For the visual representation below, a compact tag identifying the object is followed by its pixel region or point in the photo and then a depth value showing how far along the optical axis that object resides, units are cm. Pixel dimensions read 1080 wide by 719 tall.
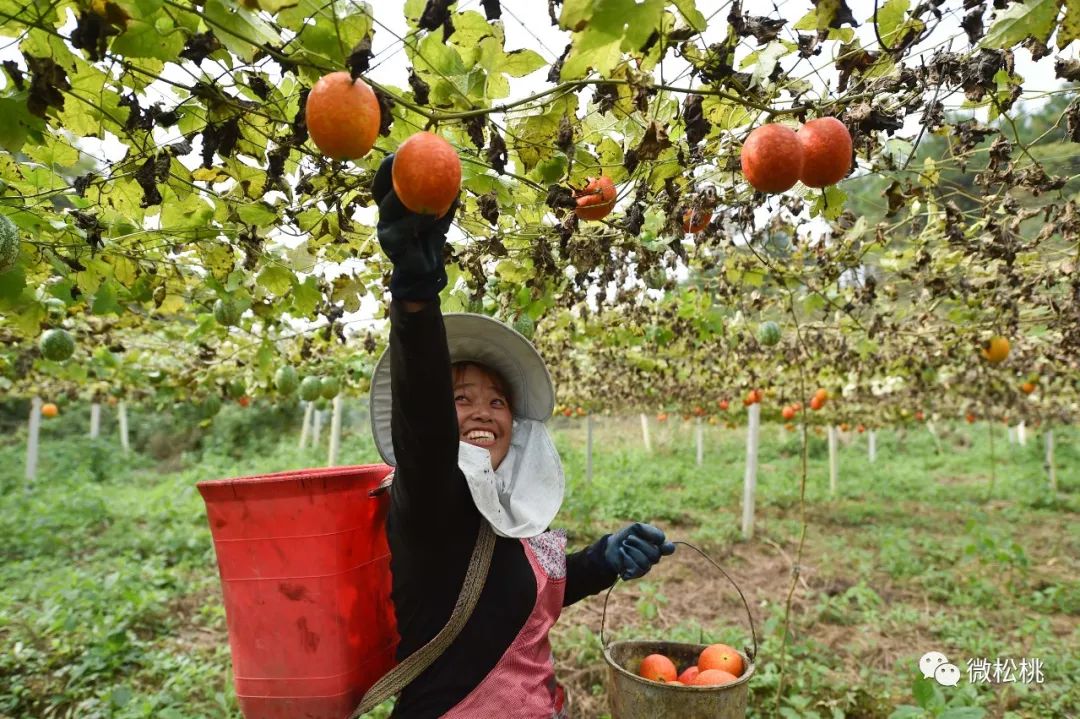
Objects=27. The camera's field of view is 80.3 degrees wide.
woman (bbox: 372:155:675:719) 134
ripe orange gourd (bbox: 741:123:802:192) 135
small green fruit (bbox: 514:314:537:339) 289
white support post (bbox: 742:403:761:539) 994
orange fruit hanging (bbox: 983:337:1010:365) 466
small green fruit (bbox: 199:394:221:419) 516
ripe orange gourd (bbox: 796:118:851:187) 136
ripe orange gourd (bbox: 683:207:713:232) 209
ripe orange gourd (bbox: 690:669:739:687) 202
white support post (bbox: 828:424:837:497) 1475
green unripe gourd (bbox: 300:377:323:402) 459
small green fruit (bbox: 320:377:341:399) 463
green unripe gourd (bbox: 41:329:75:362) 320
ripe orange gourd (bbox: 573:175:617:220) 182
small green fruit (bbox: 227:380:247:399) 489
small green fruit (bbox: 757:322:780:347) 419
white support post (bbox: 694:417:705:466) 1855
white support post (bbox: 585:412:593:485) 1406
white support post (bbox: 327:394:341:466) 906
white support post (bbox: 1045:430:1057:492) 1405
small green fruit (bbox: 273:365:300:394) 444
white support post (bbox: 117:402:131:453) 1886
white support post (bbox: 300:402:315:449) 1611
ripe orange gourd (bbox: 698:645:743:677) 218
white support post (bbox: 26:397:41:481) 1262
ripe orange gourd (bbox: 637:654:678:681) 220
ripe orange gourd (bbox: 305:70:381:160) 110
